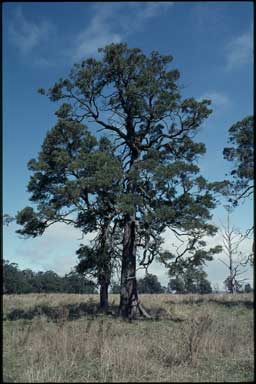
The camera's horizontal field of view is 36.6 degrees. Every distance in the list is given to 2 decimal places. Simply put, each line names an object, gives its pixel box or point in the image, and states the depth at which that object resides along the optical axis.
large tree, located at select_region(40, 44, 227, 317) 16.64
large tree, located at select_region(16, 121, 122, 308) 16.12
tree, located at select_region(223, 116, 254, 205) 21.94
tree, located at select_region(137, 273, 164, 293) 101.81
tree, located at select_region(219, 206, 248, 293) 37.71
